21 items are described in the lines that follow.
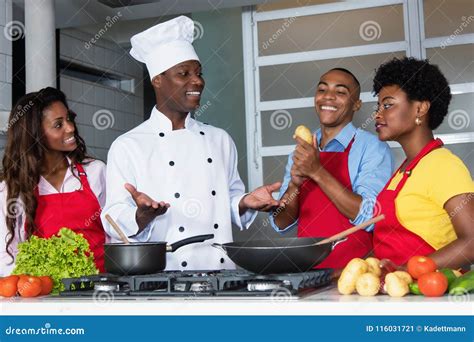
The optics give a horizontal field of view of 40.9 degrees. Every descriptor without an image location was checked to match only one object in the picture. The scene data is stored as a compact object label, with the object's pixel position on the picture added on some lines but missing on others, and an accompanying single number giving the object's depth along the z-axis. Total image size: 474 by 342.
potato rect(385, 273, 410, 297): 1.54
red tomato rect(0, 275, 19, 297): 1.80
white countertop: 1.39
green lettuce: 1.94
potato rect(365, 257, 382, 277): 1.64
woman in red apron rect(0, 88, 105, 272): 2.75
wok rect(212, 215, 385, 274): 1.66
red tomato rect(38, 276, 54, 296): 1.85
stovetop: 1.58
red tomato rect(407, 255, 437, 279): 1.57
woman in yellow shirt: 1.79
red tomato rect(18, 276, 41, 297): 1.78
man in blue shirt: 2.49
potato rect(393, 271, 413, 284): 1.57
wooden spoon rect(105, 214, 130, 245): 1.92
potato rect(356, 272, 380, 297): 1.56
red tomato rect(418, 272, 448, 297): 1.48
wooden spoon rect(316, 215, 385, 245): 1.66
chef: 2.54
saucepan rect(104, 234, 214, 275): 1.79
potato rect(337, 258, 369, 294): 1.60
